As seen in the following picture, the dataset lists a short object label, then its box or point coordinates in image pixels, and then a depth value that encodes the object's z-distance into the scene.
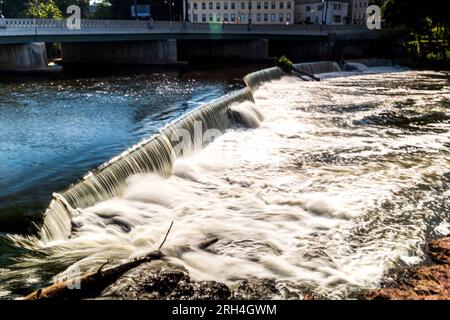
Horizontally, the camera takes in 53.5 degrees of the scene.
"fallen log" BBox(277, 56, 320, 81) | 38.50
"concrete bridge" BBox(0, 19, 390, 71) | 35.31
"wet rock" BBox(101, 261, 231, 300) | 7.46
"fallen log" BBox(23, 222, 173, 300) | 6.91
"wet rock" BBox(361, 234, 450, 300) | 7.52
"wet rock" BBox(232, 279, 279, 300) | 7.84
